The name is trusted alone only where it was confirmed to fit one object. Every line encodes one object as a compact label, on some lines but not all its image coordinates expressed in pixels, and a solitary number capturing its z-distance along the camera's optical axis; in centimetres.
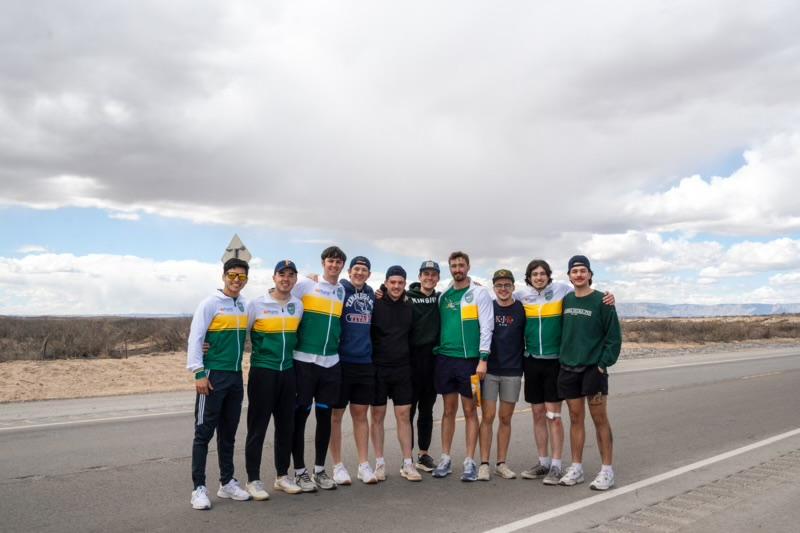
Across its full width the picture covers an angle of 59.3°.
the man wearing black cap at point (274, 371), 630
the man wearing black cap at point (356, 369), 678
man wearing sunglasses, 596
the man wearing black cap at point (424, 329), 722
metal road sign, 1809
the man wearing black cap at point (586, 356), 665
